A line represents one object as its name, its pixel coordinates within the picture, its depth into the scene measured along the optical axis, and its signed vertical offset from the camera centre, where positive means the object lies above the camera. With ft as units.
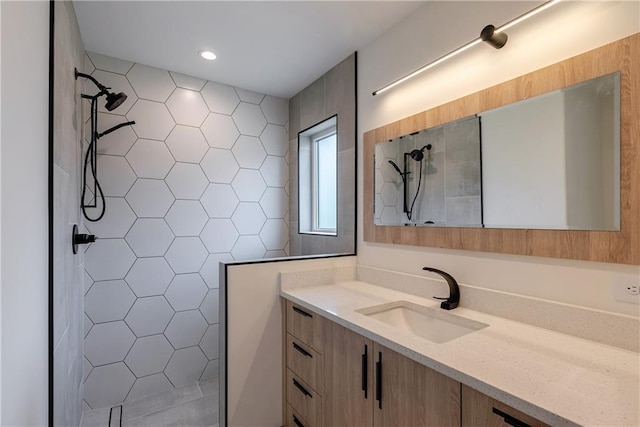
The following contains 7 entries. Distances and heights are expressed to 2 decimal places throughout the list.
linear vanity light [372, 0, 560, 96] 3.84 +2.59
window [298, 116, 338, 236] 8.98 +1.15
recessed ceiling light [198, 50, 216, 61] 7.02 +3.80
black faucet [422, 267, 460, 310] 4.77 -1.23
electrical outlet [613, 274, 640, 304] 3.28 -0.79
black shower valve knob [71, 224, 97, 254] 5.41 -0.39
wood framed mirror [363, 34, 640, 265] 3.27 +0.61
